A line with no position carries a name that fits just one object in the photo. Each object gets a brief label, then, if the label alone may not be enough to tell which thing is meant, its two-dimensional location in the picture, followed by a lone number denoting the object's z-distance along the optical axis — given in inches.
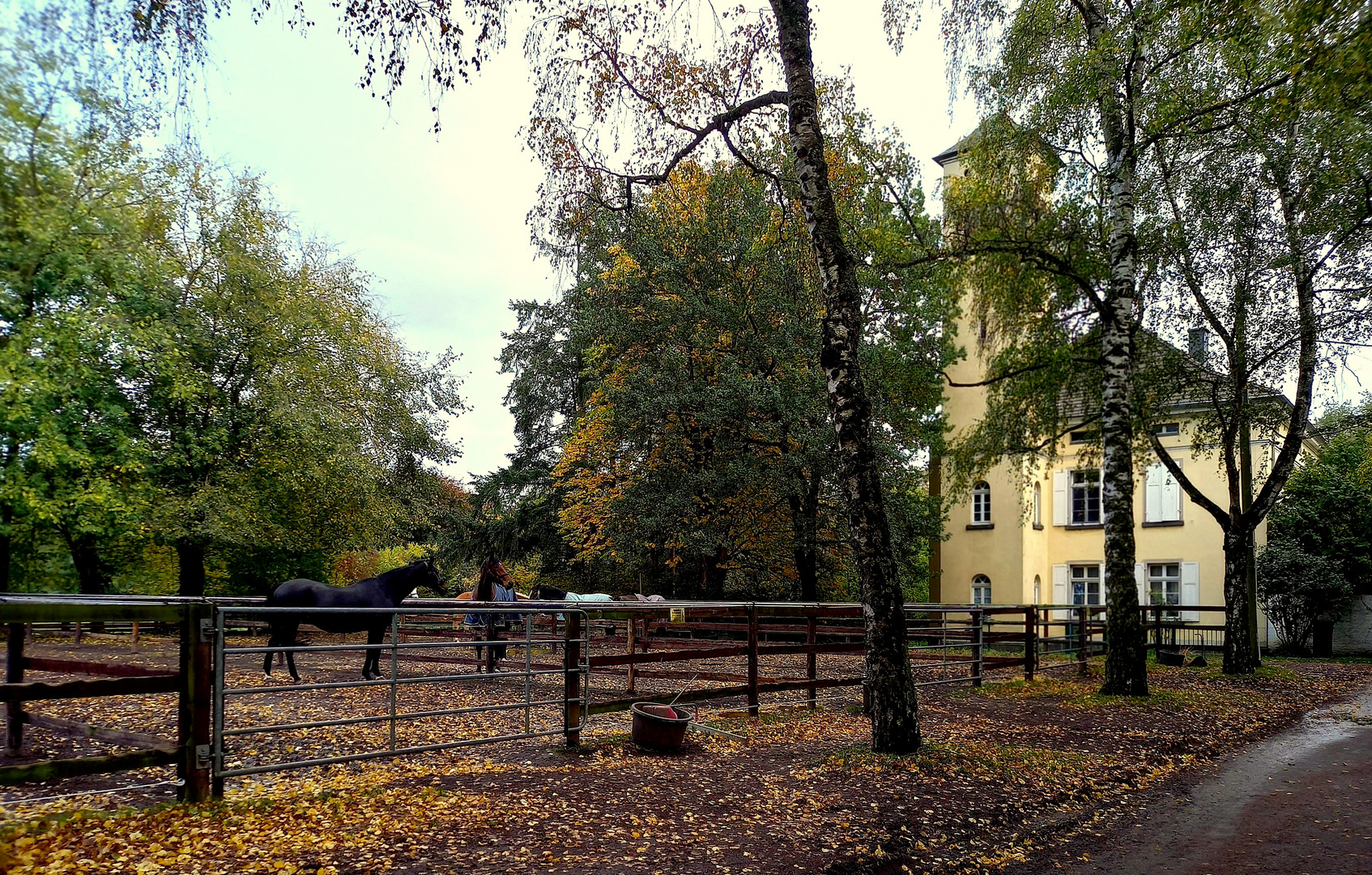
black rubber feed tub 301.9
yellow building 1098.7
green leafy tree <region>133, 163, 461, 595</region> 824.9
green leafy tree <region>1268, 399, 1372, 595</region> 1032.2
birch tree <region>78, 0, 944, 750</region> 292.5
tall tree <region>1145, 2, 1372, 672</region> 520.1
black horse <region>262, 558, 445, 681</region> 454.0
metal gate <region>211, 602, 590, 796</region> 220.7
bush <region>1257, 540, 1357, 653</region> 1001.5
